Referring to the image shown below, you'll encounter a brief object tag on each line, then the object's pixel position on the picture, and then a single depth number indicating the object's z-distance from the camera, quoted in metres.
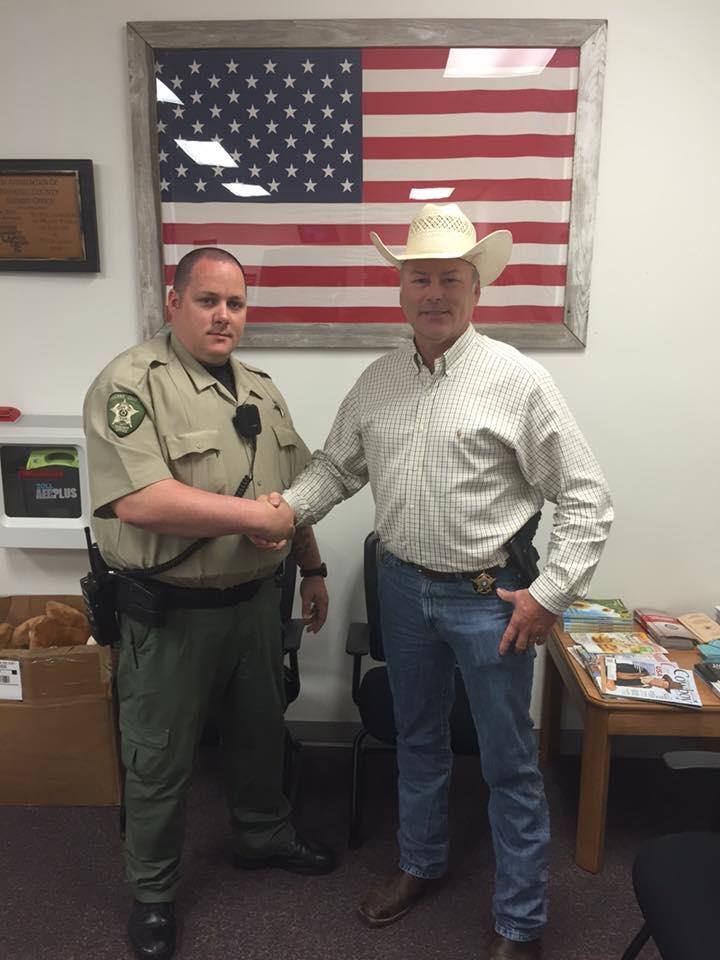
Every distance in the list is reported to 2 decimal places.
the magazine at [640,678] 1.98
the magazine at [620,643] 2.22
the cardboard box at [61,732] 2.23
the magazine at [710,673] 2.05
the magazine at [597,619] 2.37
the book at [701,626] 2.33
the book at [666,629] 2.29
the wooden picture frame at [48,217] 2.28
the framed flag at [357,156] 2.17
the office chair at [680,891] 1.23
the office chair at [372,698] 2.07
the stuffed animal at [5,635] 2.41
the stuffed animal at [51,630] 2.36
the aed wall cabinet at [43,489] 2.39
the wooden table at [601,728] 1.97
